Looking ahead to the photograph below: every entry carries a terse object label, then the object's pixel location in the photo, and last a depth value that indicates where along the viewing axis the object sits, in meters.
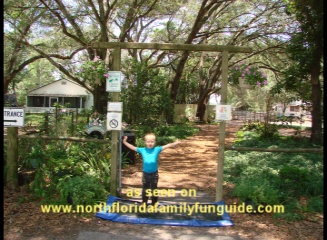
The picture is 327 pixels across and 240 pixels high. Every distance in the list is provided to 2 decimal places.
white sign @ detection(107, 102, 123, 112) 5.42
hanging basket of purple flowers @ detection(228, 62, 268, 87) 5.48
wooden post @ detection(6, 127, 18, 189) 5.54
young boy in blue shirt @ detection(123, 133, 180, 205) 4.95
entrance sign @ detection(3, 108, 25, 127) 5.23
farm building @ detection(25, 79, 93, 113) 34.97
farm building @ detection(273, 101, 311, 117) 67.28
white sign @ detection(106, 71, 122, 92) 5.45
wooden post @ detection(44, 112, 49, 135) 8.63
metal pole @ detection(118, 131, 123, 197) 5.72
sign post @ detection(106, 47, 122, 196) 5.46
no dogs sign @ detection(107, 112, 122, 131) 5.38
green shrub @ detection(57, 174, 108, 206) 4.91
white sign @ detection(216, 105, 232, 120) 5.20
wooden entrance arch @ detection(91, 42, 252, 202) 5.32
